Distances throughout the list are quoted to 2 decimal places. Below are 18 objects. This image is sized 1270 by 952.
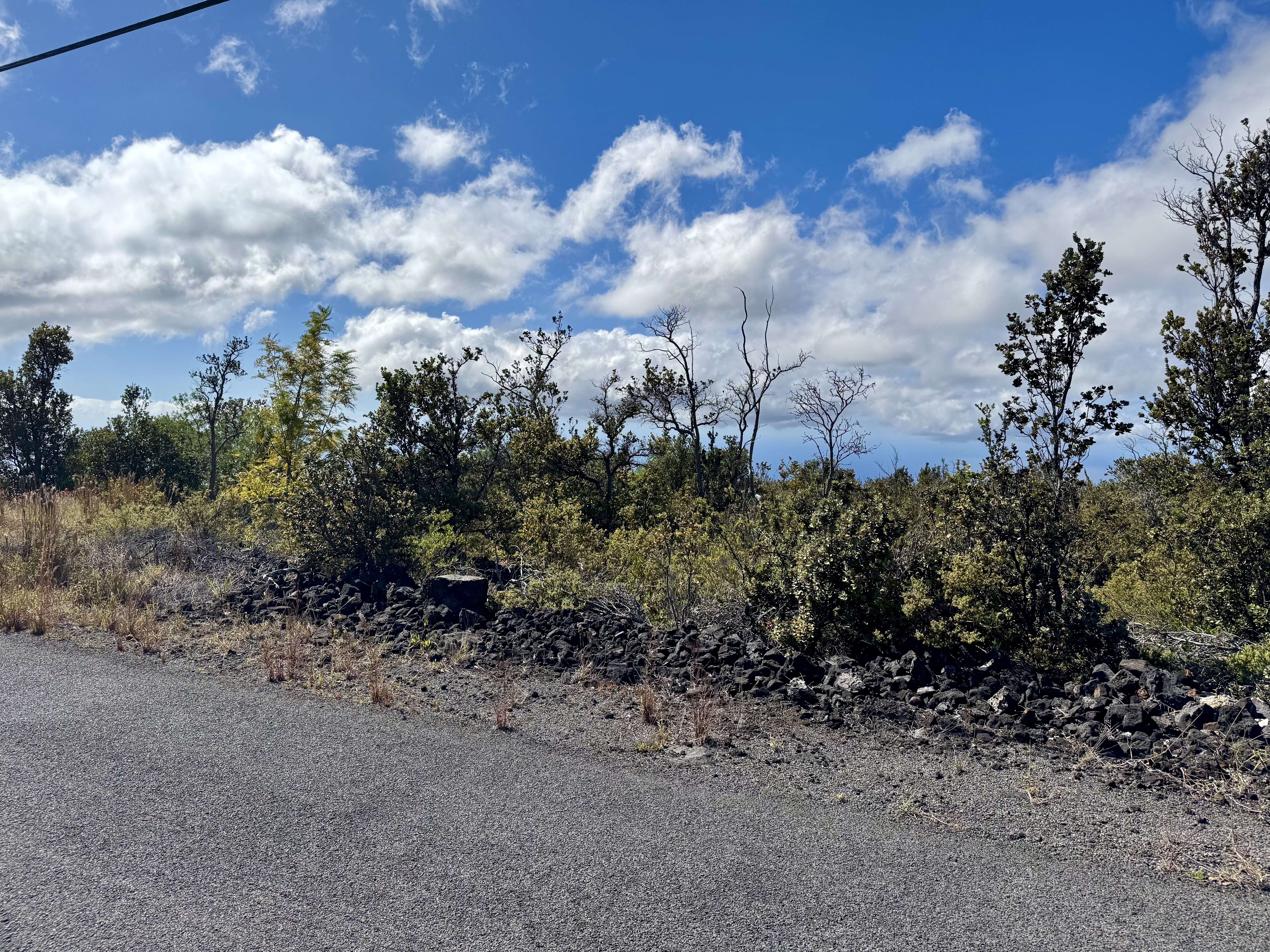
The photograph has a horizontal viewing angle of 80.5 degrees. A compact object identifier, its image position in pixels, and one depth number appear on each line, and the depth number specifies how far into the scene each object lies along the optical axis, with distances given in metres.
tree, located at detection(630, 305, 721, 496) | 22.39
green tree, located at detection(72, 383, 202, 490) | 30.22
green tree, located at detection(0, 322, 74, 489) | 30.95
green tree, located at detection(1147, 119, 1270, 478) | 10.70
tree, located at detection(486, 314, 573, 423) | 23.03
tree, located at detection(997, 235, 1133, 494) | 10.88
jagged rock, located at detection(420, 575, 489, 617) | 9.66
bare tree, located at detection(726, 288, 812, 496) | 21.05
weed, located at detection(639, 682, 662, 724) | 6.18
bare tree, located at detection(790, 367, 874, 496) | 19.77
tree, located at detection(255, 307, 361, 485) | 17.58
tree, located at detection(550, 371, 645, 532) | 18.12
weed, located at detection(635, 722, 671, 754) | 5.59
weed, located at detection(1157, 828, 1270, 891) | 3.81
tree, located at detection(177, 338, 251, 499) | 29.86
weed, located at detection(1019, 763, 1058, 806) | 4.72
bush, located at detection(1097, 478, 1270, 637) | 8.16
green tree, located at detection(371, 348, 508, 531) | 15.14
